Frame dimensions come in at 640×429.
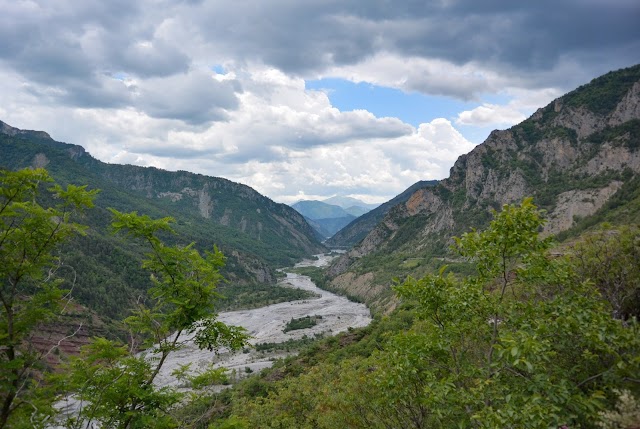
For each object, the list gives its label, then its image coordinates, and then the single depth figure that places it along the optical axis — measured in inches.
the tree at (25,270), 339.9
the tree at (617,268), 389.9
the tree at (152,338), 371.9
